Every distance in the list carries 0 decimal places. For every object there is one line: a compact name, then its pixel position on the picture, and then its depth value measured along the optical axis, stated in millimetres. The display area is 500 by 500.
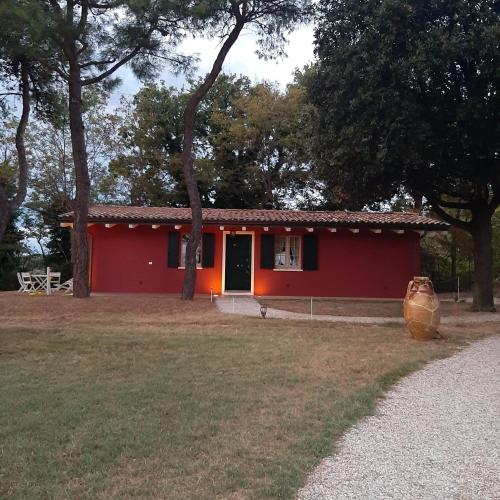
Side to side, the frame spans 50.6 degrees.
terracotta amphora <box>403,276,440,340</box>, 9062
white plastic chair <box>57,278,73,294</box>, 18781
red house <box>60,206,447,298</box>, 17625
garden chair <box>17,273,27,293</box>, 18891
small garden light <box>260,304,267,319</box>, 11881
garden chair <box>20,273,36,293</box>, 18703
